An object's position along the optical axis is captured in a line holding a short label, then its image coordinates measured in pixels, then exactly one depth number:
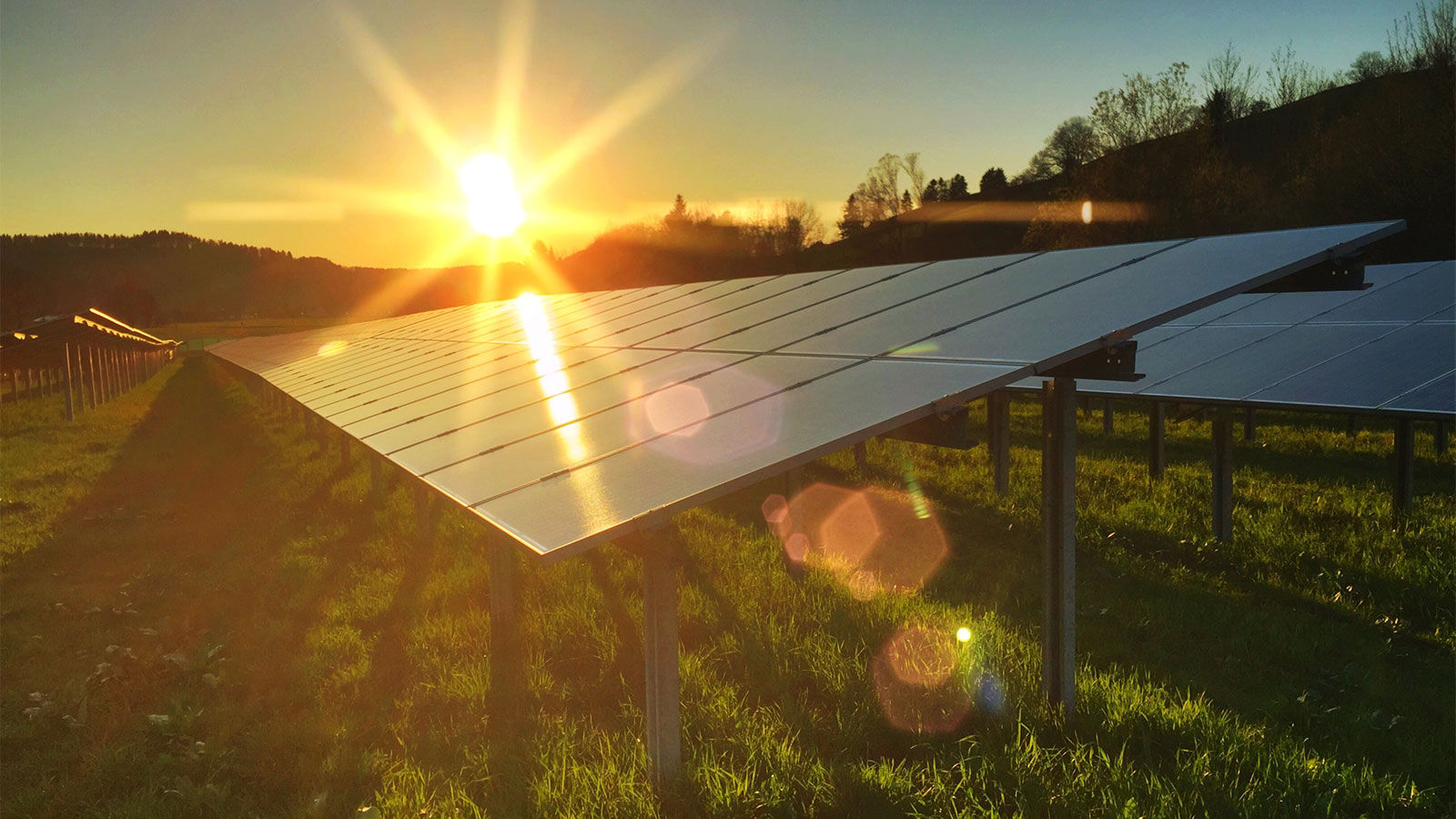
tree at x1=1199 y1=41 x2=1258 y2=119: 45.31
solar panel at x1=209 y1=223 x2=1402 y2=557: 4.25
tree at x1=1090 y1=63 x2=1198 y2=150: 43.34
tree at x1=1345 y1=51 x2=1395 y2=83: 50.94
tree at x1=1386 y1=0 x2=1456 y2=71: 33.03
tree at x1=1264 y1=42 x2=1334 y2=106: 46.28
